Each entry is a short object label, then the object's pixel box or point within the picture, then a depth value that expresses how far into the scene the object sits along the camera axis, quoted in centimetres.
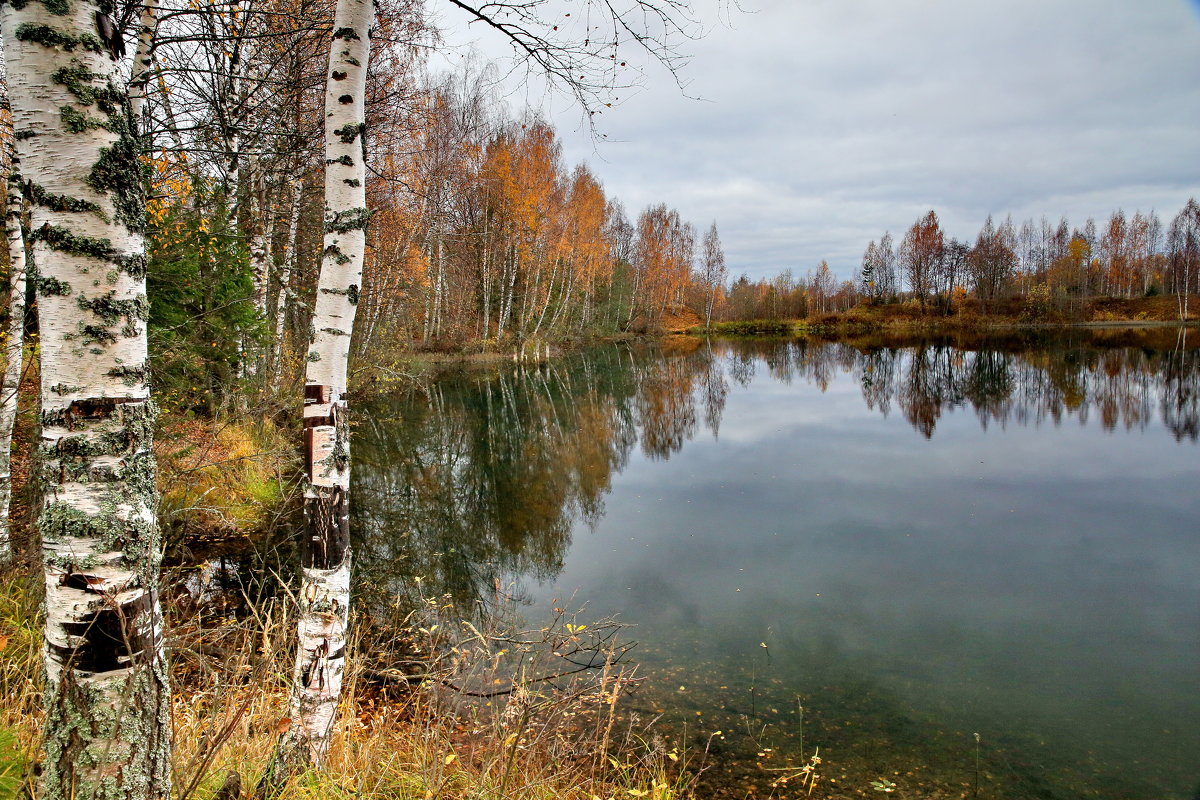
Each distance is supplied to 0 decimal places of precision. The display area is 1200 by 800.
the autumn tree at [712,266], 5622
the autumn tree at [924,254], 5200
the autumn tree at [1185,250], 4600
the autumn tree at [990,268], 5153
